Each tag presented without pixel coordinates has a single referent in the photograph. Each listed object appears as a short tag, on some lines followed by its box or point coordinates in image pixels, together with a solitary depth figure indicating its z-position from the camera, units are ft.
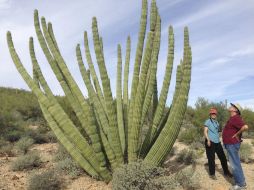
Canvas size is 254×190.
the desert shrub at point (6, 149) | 18.20
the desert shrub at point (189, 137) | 22.51
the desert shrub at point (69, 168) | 13.34
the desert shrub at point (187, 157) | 15.91
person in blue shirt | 13.43
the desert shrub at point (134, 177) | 11.00
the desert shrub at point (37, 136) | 22.17
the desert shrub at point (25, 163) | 14.84
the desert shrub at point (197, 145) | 20.55
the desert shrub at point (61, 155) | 16.10
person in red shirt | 11.95
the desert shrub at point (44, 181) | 11.96
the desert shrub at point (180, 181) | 11.06
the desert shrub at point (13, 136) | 22.28
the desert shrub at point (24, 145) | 18.88
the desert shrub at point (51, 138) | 22.40
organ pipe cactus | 11.70
